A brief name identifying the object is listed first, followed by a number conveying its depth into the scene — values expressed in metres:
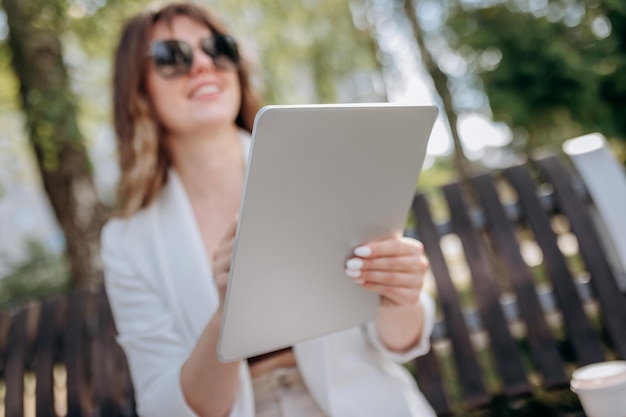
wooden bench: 1.67
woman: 1.29
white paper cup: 0.98
